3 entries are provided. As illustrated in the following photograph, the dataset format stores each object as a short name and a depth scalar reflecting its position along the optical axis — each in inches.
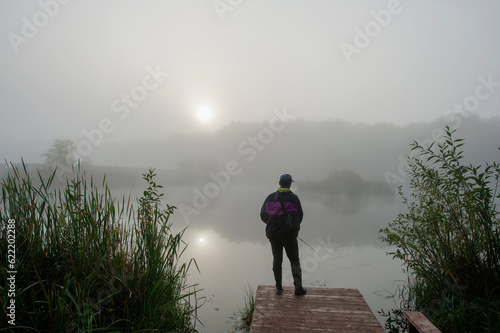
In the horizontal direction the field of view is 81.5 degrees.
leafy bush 140.4
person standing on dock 169.3
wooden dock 137.7
